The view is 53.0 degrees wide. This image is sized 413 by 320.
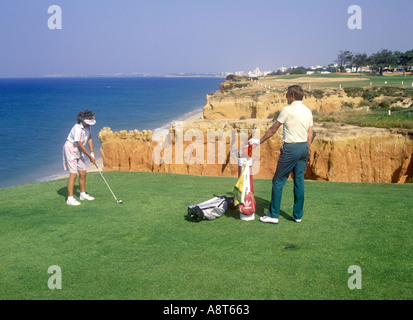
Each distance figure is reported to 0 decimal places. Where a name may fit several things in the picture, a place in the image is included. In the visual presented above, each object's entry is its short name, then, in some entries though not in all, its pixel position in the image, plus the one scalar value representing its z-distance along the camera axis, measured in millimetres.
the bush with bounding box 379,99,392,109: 28094
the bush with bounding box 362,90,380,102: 32188
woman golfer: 8508
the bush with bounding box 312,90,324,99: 31581
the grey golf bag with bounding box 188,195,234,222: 6961
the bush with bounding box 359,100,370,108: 29627
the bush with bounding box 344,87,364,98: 33069
